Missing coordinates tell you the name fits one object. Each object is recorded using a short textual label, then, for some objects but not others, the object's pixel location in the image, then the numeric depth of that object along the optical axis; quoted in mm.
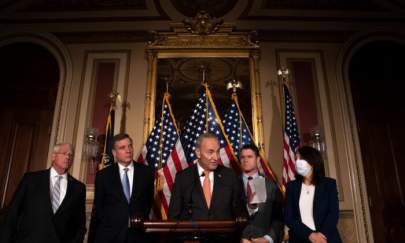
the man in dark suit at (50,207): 2771
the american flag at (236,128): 4398
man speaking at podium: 2473
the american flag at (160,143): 4277
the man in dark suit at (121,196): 2734
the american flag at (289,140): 4055
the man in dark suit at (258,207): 2785
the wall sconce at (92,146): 4500
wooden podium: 1956
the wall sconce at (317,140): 4500
